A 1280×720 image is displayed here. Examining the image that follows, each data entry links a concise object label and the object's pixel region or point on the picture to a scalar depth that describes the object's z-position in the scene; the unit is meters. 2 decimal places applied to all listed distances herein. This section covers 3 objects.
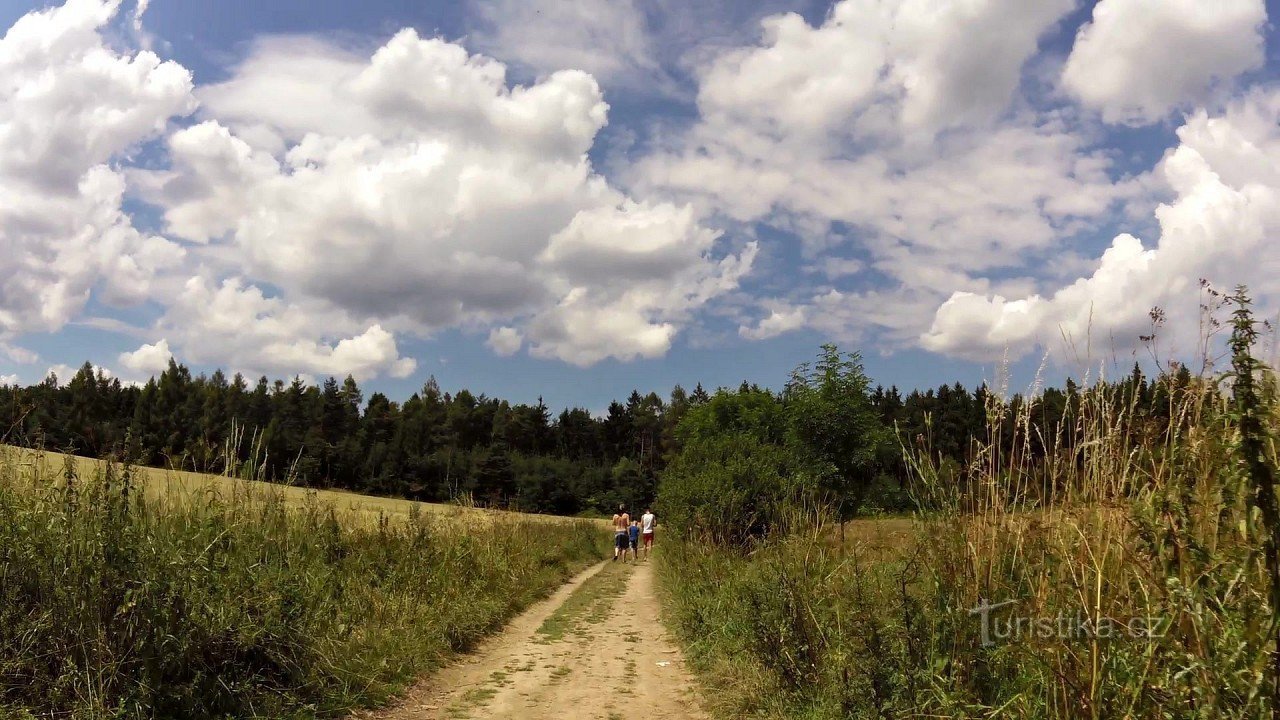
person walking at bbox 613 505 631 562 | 24.36
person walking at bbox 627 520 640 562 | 25.22
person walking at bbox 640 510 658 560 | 25.98
